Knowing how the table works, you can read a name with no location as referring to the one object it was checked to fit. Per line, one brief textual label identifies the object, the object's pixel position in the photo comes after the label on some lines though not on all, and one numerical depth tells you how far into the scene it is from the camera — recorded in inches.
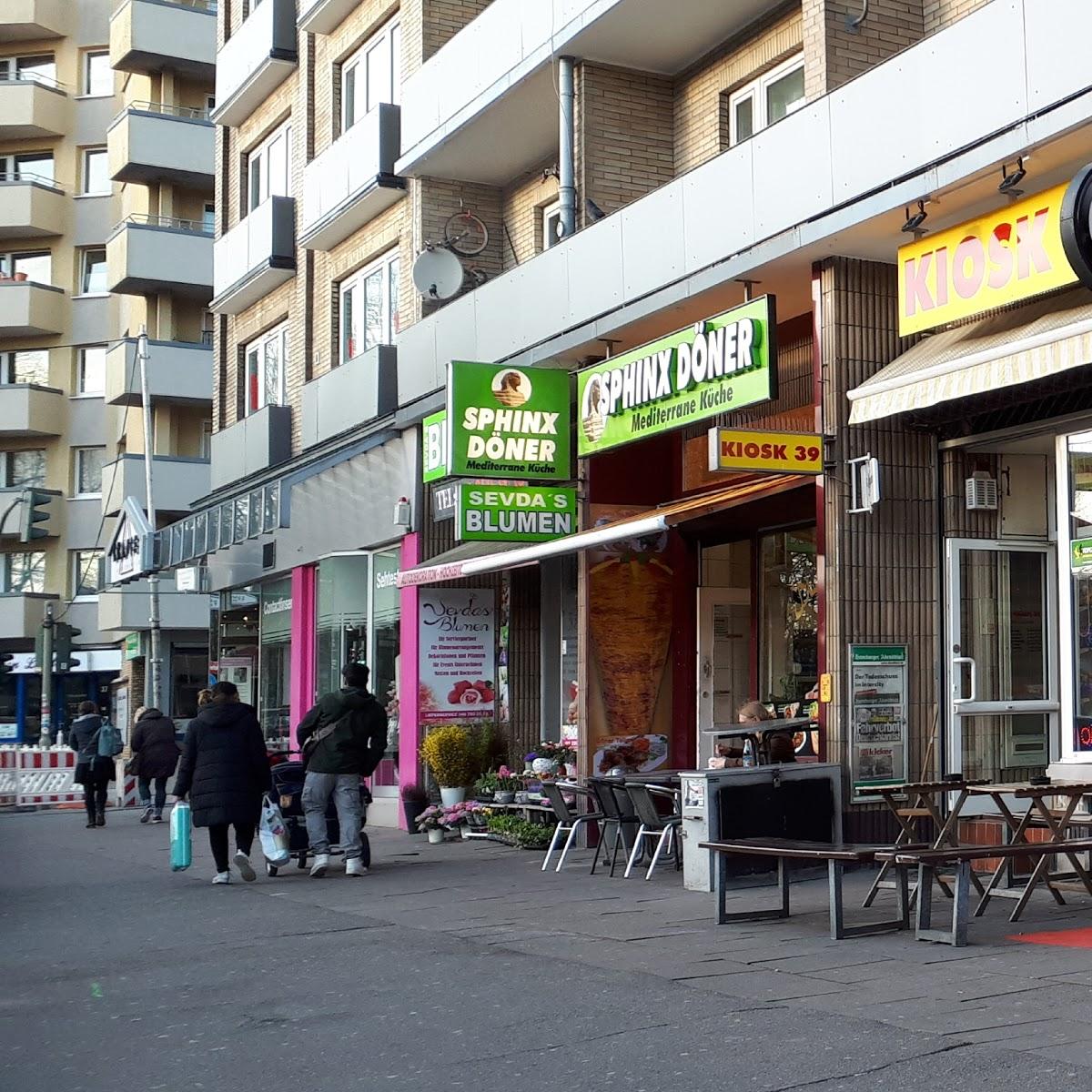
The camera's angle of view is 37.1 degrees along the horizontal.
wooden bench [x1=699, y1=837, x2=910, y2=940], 348.5
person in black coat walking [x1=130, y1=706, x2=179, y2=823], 863.7
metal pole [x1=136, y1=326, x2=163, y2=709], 1232.8
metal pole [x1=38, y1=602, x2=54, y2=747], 1296.8
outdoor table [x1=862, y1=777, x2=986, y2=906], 388.8
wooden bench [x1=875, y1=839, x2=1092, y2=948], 333.1
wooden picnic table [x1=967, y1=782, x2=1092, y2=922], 377.4
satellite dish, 729.6
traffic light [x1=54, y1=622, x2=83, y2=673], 1243.8
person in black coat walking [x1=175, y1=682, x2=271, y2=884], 519.8
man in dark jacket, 539.8
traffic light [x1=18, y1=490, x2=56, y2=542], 1107.9
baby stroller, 555.5
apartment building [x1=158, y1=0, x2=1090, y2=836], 467.2
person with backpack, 854.5
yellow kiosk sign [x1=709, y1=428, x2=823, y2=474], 461.1
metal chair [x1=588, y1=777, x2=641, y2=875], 512.1
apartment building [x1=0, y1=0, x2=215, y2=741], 1753.2
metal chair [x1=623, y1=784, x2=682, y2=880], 495.2
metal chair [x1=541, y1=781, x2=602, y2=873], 531.5
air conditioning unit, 484.7
